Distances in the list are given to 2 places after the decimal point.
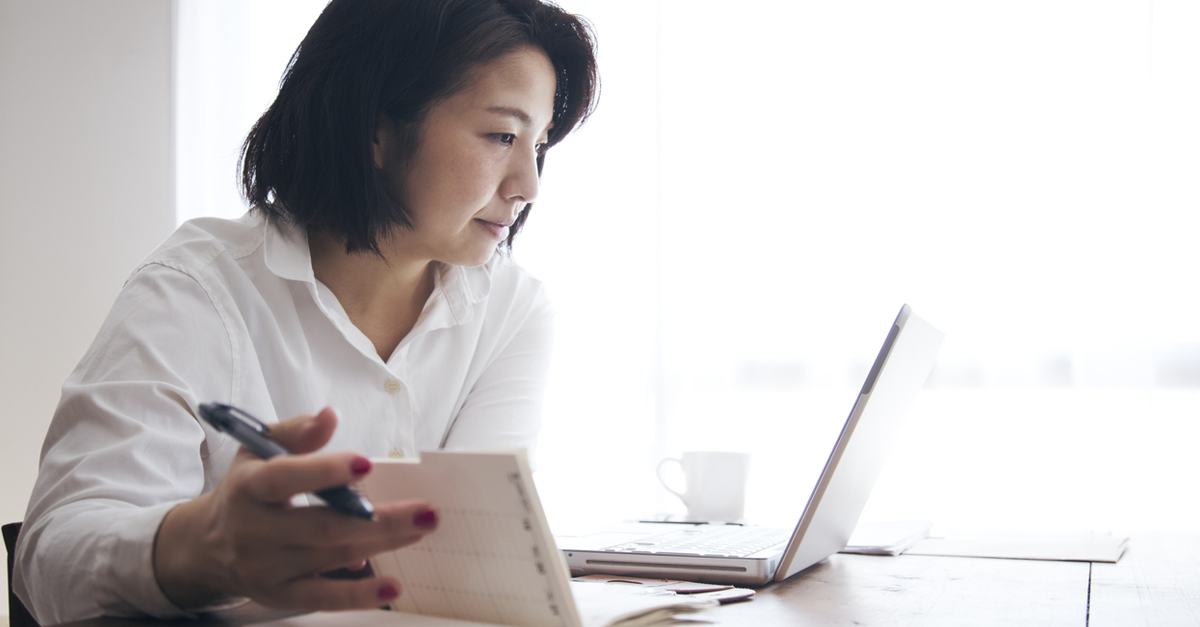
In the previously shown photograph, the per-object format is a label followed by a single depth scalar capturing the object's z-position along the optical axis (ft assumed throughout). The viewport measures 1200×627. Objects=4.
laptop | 2.35
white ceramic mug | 4.05
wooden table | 1.97
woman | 2.01
